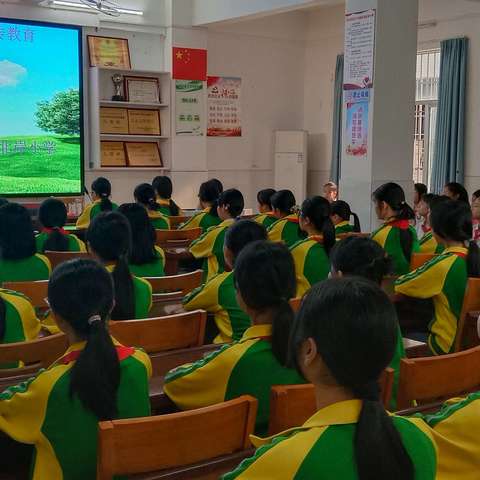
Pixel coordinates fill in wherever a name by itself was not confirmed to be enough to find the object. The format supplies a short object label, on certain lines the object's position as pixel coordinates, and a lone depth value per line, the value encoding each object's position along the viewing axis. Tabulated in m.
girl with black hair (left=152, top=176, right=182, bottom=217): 6.71
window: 9.15
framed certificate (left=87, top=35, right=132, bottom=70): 8.89
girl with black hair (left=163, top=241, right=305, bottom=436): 2.01
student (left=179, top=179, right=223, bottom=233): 5.88
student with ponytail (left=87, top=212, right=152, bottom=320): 2.89
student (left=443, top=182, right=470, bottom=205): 6.01
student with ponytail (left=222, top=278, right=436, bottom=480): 1.16
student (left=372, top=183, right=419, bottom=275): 4.55
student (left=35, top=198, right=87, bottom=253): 4.64
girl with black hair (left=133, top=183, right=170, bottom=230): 6.00
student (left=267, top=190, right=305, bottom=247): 5.06
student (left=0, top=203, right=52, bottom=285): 3.64
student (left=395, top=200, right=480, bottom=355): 3.37
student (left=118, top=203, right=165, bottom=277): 3.76
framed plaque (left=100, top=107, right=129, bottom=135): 9.06
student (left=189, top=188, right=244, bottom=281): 4.69
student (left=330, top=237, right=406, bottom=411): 2.48
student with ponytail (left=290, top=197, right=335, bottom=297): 4.02
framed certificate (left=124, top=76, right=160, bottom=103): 9.14
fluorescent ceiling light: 8.59
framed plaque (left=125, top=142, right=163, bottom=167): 9.34
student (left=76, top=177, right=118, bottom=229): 6.46
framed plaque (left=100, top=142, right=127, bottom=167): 9.15
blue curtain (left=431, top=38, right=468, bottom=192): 8.53
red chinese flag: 9.38
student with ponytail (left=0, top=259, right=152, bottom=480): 1.77
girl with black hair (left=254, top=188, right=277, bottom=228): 5.66
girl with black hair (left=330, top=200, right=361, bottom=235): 5.51
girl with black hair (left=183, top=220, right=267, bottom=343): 2.95
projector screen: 8.41
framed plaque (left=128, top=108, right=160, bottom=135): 9.27
